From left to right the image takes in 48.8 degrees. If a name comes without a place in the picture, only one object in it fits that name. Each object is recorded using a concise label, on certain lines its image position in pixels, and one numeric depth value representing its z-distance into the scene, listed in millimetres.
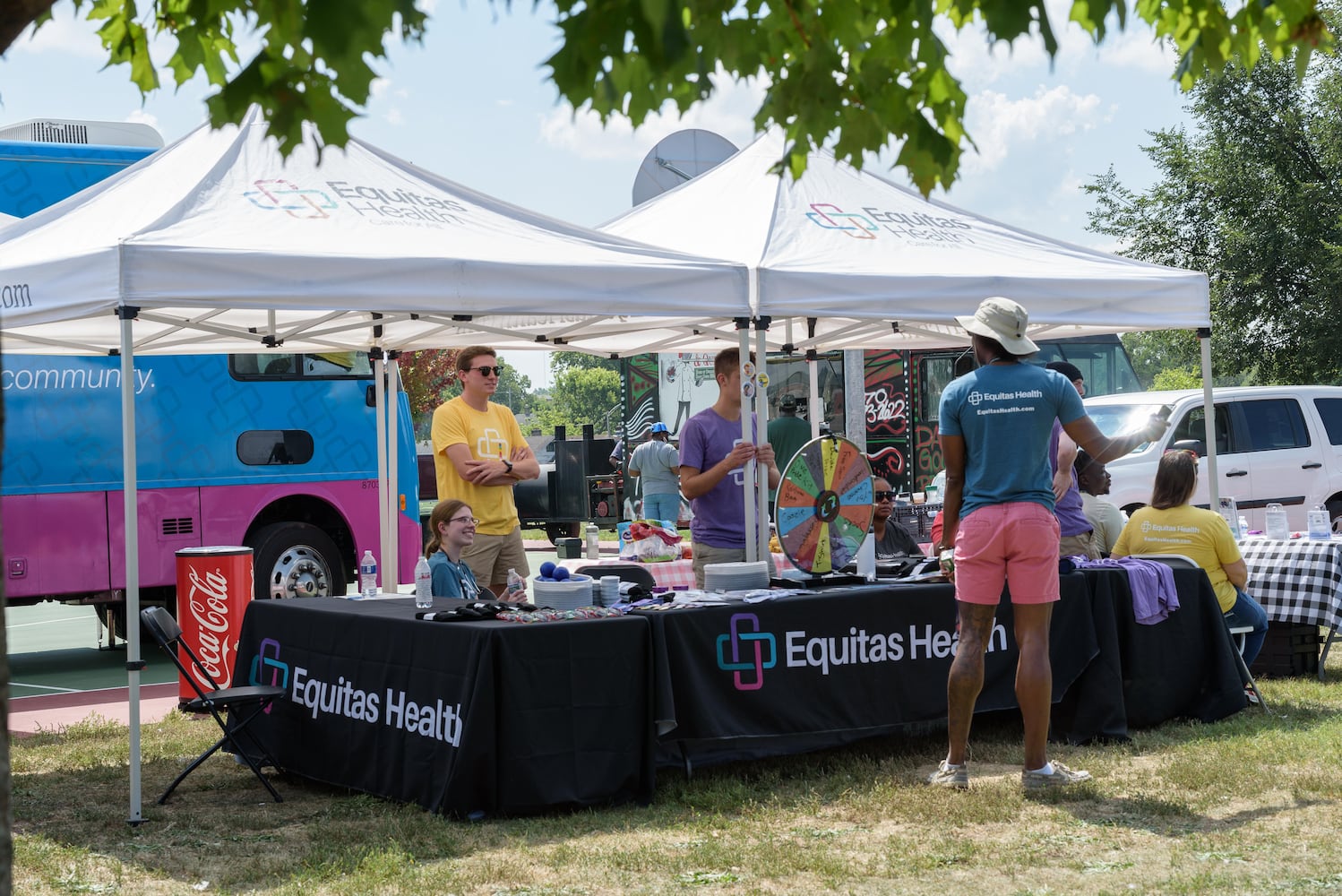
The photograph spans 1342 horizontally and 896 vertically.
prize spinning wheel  6625
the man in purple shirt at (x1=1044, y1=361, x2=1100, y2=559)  7184
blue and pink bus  9406
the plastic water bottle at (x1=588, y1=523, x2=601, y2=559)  9156
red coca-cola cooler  8266
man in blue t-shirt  5473
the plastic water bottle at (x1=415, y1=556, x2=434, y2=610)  5974
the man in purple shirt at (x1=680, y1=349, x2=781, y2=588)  6984
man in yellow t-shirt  7336
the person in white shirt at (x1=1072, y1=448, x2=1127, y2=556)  8016
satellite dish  16875
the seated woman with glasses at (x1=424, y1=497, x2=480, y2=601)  6320
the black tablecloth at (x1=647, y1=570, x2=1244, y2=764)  5781
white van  13016
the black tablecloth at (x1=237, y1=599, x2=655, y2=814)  5277
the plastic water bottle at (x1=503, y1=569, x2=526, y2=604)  6273
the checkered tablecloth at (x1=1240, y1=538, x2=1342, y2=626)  8227
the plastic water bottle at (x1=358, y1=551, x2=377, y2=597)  6754
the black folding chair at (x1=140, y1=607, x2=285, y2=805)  5711
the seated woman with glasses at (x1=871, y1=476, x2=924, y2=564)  7926
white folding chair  7102
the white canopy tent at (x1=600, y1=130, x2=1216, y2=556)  6926
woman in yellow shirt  7371
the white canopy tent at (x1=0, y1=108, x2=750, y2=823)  5562
